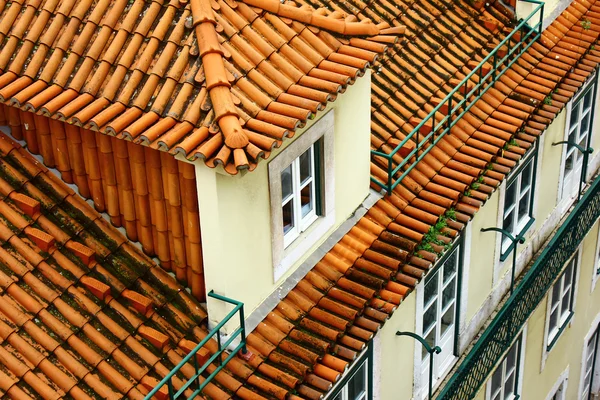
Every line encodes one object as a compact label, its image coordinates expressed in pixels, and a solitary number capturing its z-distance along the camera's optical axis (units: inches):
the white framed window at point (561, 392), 823.7
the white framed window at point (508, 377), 650.8
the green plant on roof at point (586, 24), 644.1
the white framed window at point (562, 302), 744.5
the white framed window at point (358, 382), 436.5
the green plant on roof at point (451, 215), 474.6
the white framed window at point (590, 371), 882.8
